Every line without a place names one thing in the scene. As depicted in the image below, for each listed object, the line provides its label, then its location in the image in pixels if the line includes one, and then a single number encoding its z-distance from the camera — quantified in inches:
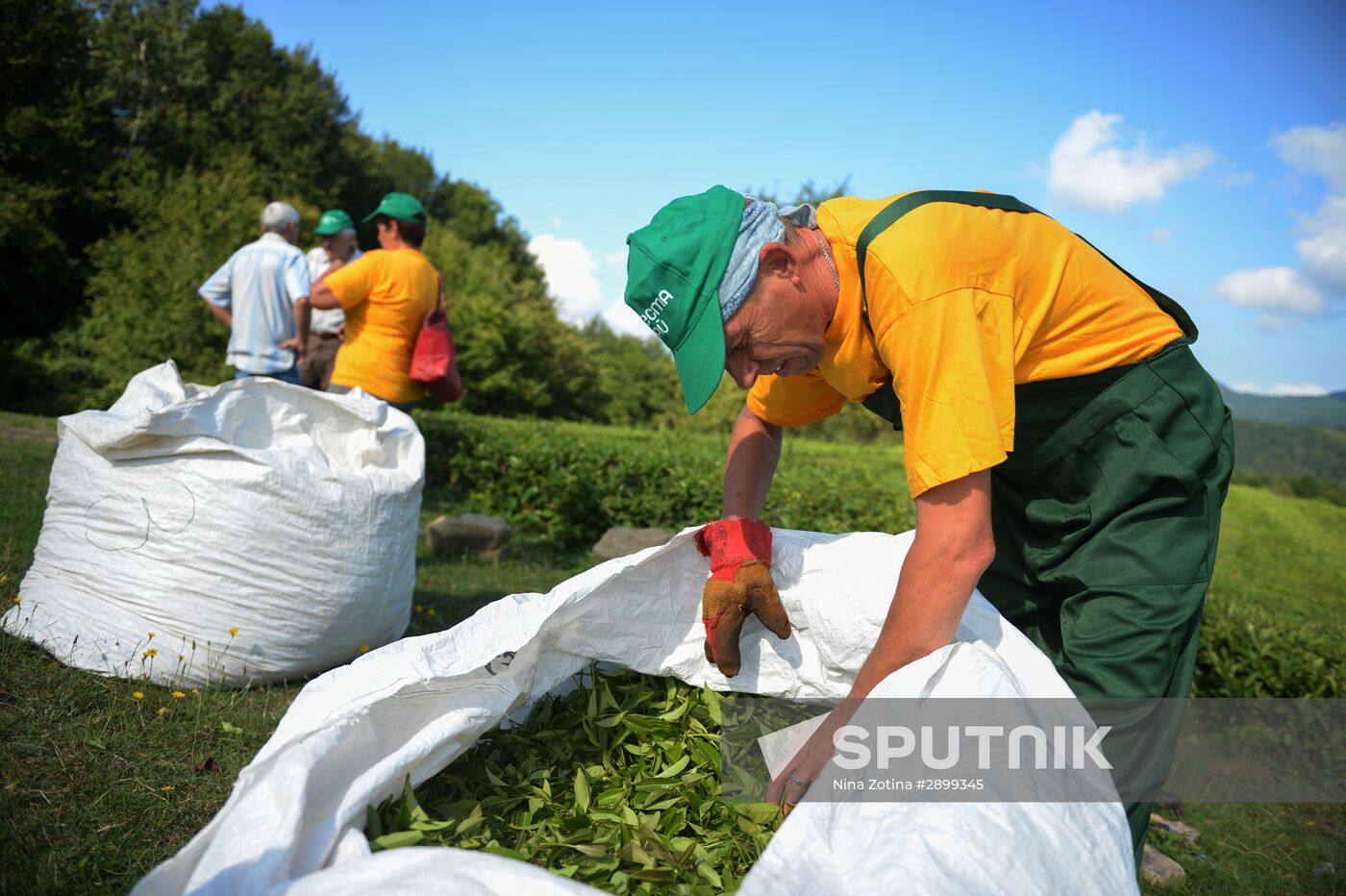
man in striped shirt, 174.1
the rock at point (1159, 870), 105.0
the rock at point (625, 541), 199.3
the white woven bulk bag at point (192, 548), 97.0
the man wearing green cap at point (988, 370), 52.7
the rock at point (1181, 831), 118.8
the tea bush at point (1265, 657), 147.1
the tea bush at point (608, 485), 216.2
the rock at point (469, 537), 202.4
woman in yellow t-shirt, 152.3
